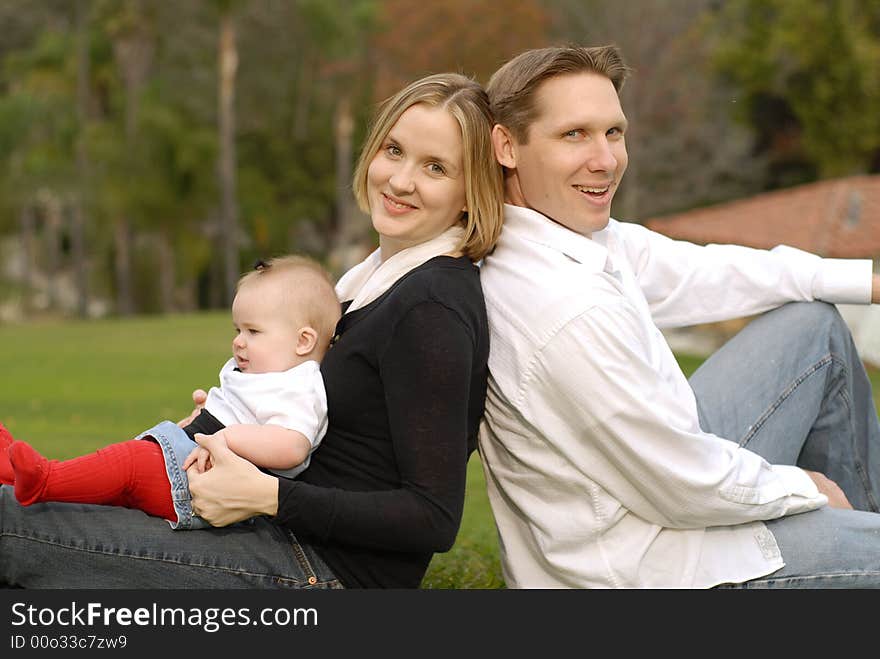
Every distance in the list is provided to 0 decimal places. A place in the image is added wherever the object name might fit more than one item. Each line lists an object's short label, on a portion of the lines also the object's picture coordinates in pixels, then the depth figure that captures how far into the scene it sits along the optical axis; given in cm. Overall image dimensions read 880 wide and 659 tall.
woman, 258
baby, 258
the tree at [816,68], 2859
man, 265
